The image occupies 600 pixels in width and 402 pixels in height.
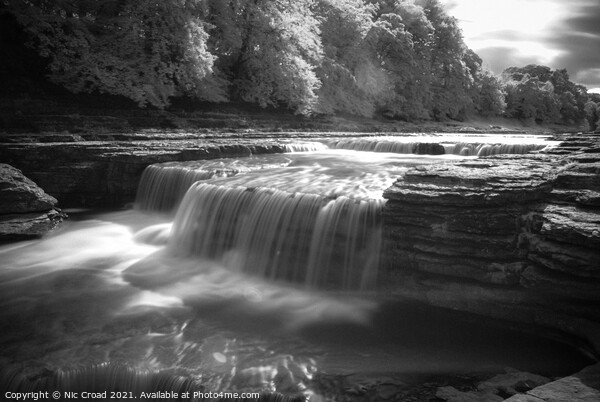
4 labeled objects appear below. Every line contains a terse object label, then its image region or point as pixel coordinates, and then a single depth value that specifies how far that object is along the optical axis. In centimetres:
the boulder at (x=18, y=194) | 843
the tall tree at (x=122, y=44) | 1802
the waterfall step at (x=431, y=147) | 1472
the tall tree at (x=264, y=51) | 2420
